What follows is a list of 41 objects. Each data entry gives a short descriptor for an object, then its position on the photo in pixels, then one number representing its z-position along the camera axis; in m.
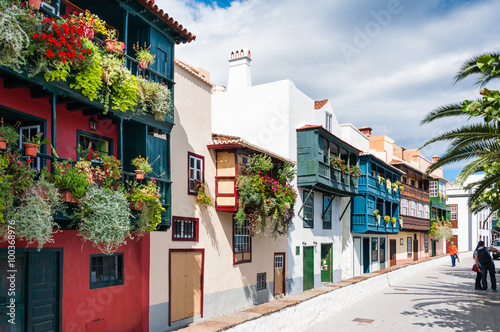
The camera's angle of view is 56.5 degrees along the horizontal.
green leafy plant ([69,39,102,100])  9.35
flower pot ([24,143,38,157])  8.20
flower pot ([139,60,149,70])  11.50
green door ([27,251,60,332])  9.45
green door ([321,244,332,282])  26.11
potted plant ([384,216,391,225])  32.49
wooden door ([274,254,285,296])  20.73
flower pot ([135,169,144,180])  11.03
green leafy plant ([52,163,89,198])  8.84
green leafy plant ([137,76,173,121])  11.31
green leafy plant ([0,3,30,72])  7.39
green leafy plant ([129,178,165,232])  10.91
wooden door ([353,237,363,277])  29.61
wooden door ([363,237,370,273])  31.56
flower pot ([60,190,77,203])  8.91
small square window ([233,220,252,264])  17.89
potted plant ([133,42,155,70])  11.51
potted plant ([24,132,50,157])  8.20
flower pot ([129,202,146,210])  10.80
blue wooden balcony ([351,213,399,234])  29.28
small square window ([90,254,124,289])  11.18
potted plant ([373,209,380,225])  30.38
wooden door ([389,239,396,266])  37.41
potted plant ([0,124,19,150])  8.12
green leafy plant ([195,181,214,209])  15.47
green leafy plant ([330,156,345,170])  24.53
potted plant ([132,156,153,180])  11.07
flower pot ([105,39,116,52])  10.17
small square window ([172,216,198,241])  14.45
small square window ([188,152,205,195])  15.30
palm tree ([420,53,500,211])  12.88
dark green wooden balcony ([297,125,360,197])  22.28
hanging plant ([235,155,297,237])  16.41
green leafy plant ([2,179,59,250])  7.95
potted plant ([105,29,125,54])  10.18
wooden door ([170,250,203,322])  14.21
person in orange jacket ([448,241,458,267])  37.75
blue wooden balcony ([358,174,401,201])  29.53
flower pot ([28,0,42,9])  8.34
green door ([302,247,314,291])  23.56
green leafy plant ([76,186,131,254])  9.32
